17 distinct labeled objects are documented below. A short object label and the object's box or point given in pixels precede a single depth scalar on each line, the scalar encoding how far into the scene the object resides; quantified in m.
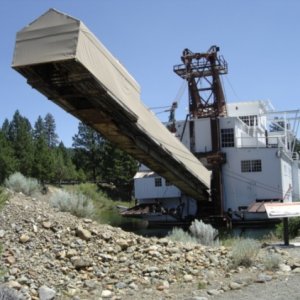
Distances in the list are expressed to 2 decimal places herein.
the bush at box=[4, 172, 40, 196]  15.71
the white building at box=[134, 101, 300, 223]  33.28
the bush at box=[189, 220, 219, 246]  14.00
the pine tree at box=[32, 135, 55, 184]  60.28
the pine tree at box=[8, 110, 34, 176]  60.56
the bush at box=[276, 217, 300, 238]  16.75
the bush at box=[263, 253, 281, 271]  9.49
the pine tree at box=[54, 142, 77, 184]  68.00
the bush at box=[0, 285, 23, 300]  5.01
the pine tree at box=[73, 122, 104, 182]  78.00
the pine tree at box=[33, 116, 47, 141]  120.66
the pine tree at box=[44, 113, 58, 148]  133.88
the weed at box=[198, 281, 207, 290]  8.39
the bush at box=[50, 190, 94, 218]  13.22
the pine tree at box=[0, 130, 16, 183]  56.34
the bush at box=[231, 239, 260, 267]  9.84
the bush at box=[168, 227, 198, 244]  12.90
